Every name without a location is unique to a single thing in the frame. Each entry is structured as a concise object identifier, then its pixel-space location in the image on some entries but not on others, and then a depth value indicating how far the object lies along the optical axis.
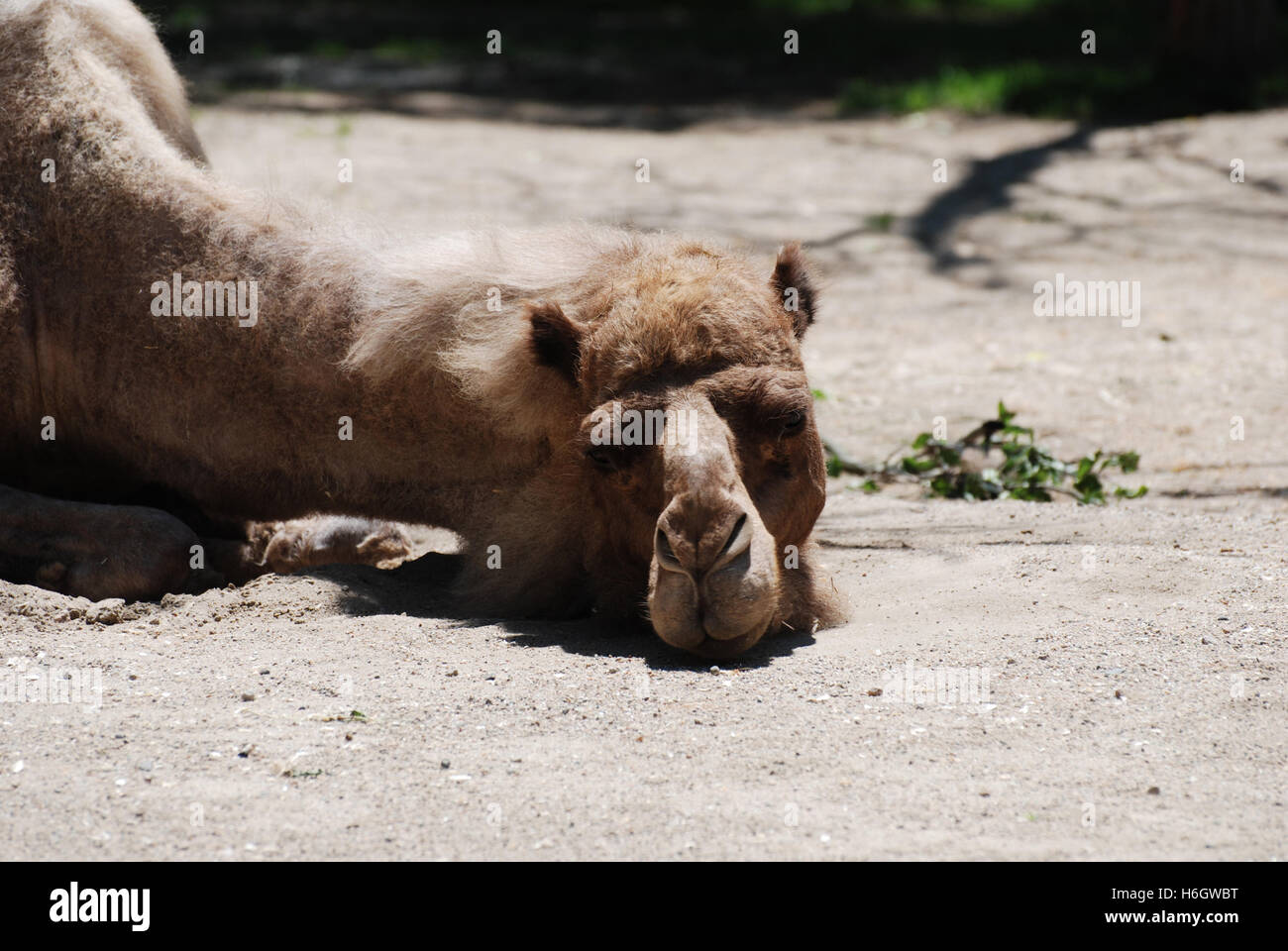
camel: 4.14
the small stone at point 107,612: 4.48
